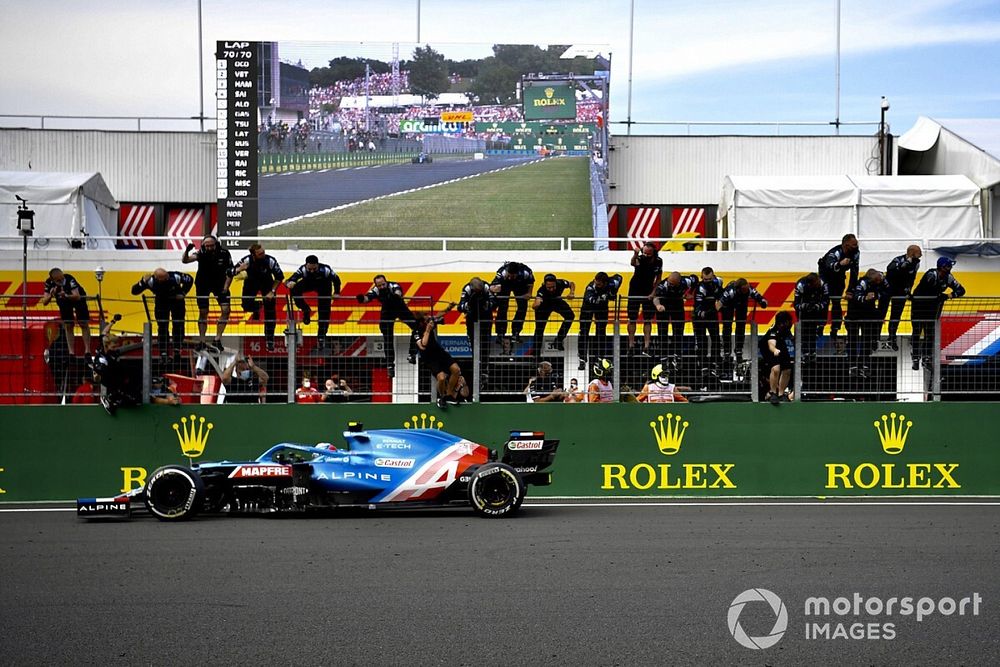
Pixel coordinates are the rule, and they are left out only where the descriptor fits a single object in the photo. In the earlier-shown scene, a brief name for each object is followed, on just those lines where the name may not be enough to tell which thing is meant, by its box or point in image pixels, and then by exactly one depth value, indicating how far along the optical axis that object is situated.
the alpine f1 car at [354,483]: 11.35
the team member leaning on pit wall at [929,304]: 13.90
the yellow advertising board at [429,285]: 20.88
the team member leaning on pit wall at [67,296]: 14.71
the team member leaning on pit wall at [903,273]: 15.03
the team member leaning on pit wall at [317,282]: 14.87
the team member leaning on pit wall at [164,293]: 14.53
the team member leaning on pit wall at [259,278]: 15.10
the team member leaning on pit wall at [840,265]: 15.10
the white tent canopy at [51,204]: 24.56
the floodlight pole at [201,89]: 29.53
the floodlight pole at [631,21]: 30.25
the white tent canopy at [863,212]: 24.70
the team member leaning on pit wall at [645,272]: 15.34
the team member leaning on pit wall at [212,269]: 15.09
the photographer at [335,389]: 13.85
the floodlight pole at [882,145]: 28.98
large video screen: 25.59
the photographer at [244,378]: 13.84
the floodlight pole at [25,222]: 19.86
